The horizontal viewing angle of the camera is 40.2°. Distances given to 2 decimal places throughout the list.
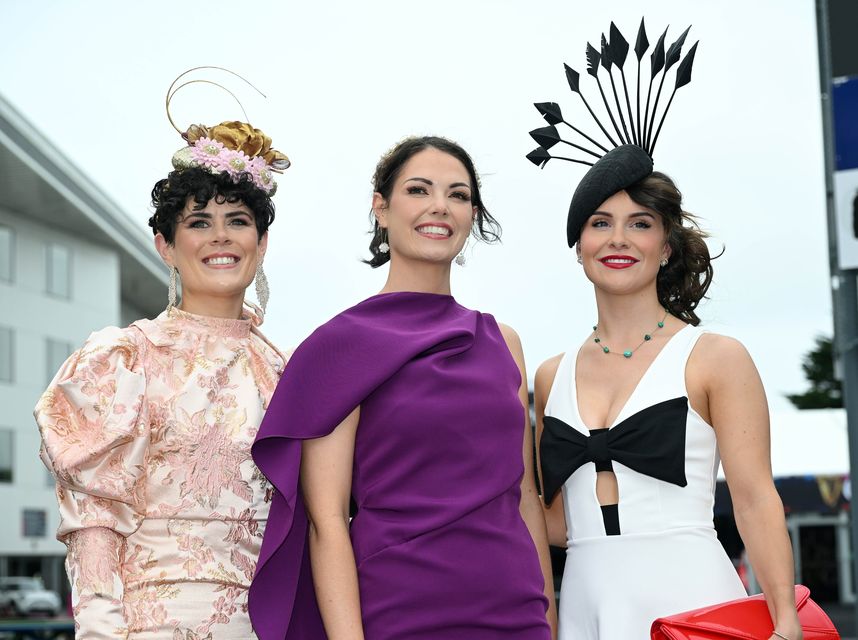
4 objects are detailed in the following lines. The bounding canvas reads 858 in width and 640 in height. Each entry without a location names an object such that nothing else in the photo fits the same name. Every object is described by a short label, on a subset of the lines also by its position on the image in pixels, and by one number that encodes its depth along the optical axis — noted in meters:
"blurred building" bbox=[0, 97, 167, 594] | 29.28
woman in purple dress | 2.65
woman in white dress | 3.01
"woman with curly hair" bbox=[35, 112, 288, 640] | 2.83
